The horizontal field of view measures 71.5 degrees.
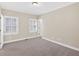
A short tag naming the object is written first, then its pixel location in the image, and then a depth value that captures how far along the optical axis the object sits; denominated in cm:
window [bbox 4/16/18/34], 266
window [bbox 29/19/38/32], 338
